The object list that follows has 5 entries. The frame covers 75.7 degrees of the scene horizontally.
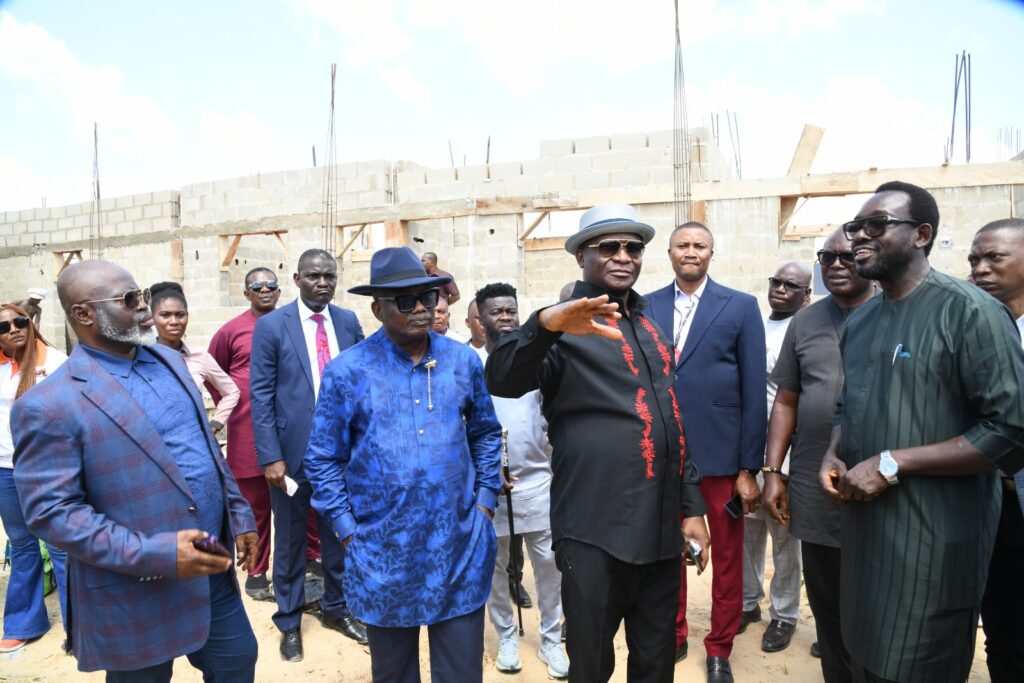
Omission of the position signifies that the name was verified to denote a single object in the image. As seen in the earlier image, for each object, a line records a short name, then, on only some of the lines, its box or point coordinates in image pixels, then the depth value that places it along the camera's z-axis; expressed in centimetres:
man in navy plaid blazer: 208
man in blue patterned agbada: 250
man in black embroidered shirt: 238
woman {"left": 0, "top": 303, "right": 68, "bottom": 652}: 400
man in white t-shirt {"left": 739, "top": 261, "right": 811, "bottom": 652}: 396
